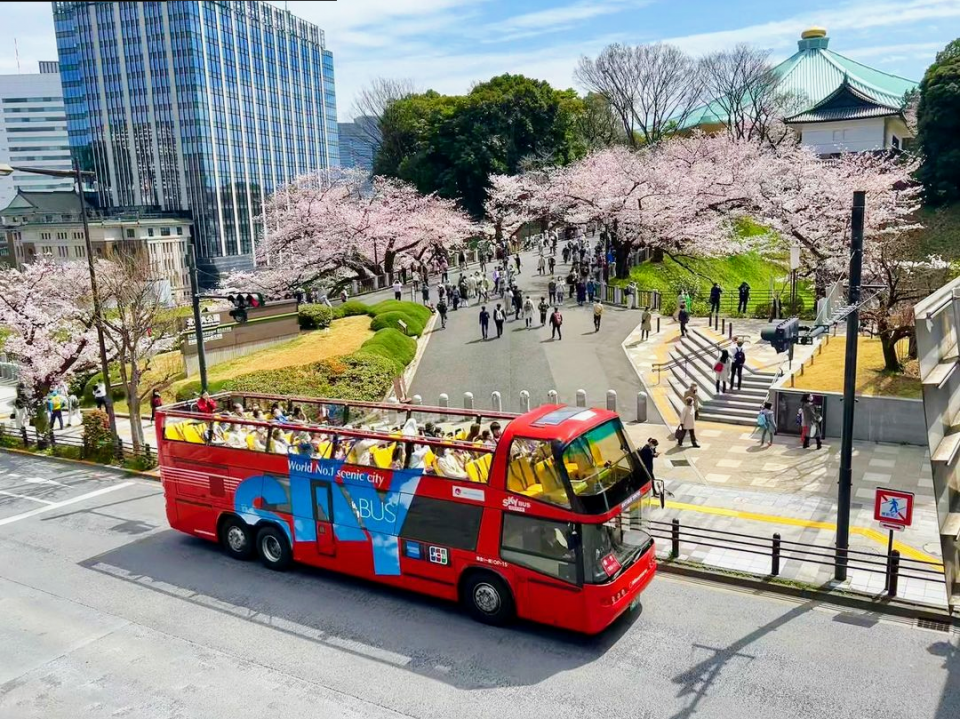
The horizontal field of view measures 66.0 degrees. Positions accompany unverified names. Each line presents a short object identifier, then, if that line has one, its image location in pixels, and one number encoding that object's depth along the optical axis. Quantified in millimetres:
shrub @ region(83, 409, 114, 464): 22875
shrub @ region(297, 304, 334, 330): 36562
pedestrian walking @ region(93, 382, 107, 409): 26969
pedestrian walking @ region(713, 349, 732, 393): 24000
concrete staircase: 23328
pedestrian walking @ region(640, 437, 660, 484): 16391
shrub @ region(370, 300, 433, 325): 35906
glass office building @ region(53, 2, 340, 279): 102562
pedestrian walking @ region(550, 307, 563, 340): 31359
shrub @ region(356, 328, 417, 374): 28609
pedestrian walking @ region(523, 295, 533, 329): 34188
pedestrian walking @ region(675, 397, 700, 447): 20531
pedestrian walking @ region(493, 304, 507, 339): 32166
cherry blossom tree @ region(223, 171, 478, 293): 48000
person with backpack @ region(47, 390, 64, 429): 26788
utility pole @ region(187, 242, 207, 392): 20609
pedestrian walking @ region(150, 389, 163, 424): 24669
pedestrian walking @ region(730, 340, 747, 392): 24188
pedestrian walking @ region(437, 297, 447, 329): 35438
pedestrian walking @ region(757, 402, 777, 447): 20625
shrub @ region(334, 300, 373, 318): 38219
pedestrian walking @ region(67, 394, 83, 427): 29188
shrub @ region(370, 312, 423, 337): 33438
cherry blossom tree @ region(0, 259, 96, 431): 28297
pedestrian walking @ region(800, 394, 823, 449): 20000
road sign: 11469
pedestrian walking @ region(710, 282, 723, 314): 33656
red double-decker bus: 10469
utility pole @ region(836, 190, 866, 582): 11312
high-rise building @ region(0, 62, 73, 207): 165000
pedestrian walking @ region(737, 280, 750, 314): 35438
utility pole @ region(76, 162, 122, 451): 19906
